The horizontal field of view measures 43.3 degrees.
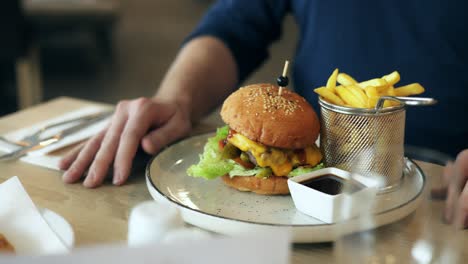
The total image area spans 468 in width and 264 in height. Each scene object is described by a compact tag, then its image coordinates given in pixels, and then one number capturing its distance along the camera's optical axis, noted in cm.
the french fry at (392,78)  115
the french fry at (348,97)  113
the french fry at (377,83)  111
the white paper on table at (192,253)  63
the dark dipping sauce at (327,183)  103
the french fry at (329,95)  115
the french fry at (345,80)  120
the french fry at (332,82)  117
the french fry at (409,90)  116
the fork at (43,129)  146
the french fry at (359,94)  112
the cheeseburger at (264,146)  116
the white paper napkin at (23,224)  93
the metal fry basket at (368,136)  111
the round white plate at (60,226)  92
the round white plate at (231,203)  97
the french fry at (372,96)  111
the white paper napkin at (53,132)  136
